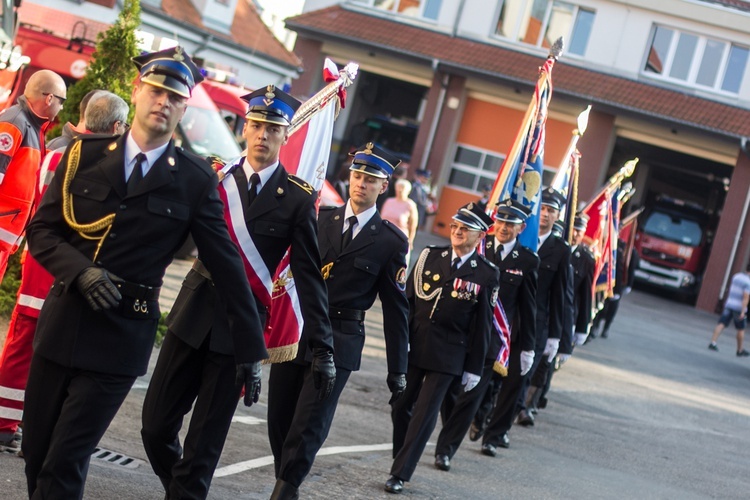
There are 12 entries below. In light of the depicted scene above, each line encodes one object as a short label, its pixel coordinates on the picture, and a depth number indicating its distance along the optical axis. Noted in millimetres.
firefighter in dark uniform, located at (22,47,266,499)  4891
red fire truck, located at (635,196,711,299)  37344
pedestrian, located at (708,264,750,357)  26359
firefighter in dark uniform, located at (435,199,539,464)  10461
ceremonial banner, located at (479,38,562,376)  12125
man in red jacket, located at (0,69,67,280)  7633
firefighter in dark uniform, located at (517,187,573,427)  12094
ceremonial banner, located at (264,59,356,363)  8859
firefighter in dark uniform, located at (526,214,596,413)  14148
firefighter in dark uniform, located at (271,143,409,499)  7602
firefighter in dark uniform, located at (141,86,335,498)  6078
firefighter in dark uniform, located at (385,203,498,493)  9508
